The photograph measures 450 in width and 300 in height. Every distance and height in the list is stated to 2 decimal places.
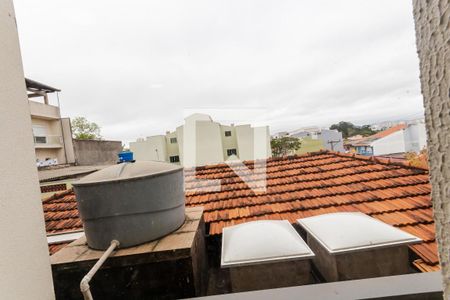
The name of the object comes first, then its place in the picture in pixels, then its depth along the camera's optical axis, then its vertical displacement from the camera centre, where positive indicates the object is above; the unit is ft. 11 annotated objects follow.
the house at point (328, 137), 113.79 -3.04
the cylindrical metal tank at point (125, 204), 6.19 -1.30
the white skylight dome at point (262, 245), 6.58 -3.10
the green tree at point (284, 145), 118.73 -4.32
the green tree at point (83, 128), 119.55 +15.55
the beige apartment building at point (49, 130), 68.47 +10.02
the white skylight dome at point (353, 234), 6.75 -3.13
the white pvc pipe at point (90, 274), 4.59 -2.32
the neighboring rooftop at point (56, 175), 37.72 -2.35
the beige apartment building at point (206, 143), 84.94 +0.89
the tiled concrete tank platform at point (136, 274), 5.89 -2.95
